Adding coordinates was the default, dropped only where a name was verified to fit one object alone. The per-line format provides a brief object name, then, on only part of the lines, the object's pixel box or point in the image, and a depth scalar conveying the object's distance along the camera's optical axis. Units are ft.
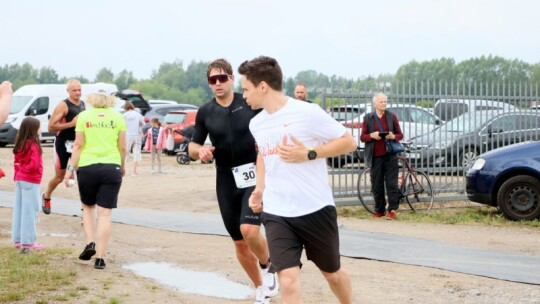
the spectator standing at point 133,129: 82.51
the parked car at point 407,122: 55.06
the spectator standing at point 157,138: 84.74
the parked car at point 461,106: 57.82
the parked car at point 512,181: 49.42
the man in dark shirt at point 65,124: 43.68
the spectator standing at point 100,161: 32.83
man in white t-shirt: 20.89
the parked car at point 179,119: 114.75
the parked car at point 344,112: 53.06
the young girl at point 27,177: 37.04
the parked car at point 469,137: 57.06
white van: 122.72
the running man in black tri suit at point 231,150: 26.86
